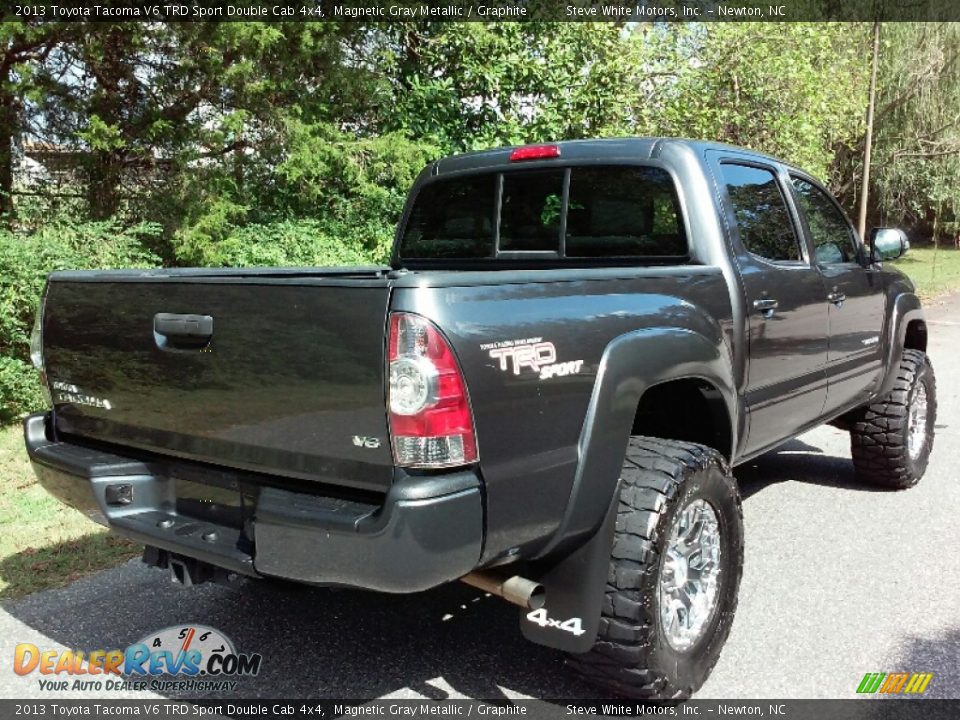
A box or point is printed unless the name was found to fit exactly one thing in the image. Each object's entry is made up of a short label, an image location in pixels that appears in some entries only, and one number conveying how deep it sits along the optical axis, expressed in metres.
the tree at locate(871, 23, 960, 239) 23.53
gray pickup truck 2.21
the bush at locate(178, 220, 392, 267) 8.30
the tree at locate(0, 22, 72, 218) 6.91
